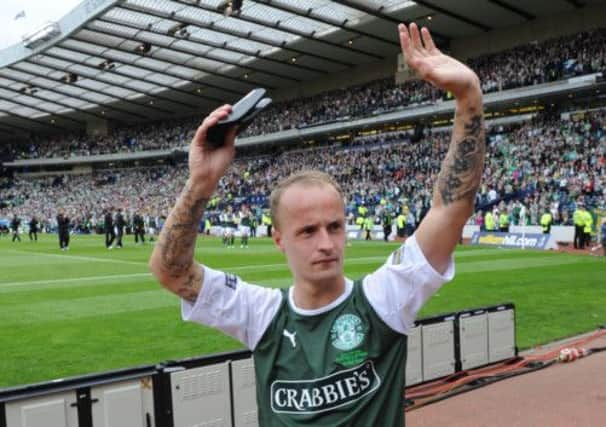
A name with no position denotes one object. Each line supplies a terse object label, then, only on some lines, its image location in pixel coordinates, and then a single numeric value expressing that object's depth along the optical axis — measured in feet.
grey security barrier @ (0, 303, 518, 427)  13.49
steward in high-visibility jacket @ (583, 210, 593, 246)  79.36
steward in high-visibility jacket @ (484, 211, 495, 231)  93.56
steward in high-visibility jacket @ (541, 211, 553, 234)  84.38
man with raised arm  6.99
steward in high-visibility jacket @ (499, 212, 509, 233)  92.79
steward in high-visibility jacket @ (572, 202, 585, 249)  79.51
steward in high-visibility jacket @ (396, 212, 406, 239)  110.32
